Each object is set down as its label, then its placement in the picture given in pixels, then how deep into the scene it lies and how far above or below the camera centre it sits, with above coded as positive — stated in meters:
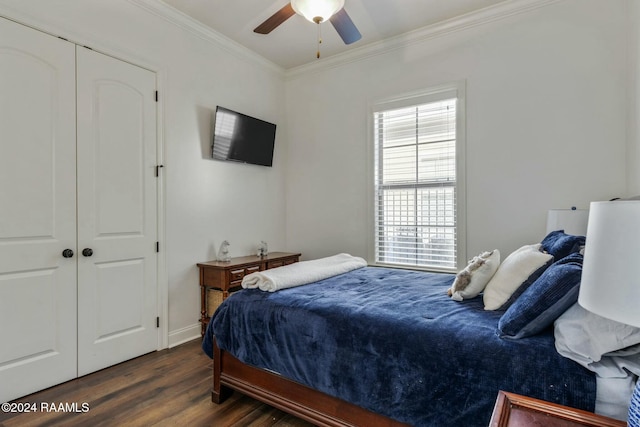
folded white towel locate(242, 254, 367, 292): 2.21 -0.44
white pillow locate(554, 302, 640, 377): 1.17 -0.46
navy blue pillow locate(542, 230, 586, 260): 1.76 -0.17
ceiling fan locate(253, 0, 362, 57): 2.26 +1.38
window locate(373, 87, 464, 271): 3.46 +0.34
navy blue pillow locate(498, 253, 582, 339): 1.31 -0.35
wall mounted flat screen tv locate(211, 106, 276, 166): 3.59 +0.82
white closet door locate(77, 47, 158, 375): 2.62 +0.01
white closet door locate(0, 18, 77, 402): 2.24 +0.01
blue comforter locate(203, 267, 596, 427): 1.30 -0.62
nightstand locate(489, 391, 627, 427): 0.99 -0.60
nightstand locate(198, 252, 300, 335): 3.28 -0.65
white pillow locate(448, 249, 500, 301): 1.98 -0.38
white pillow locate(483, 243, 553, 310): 1.70 -0.33
